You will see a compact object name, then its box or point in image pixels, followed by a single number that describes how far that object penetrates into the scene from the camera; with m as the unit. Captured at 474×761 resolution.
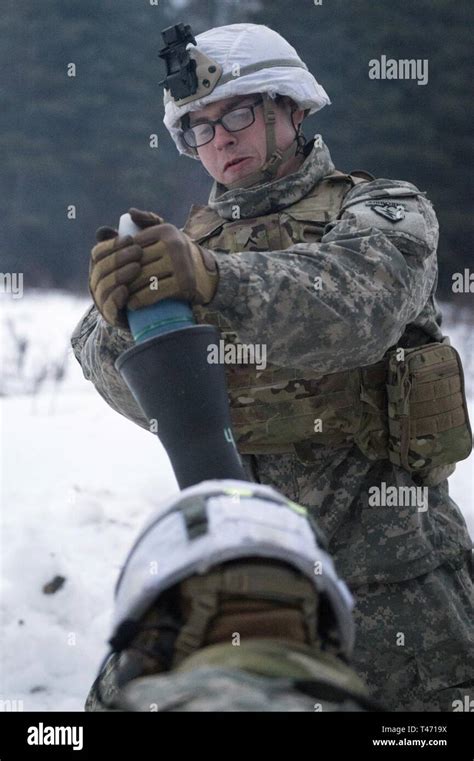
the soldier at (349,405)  4.65
